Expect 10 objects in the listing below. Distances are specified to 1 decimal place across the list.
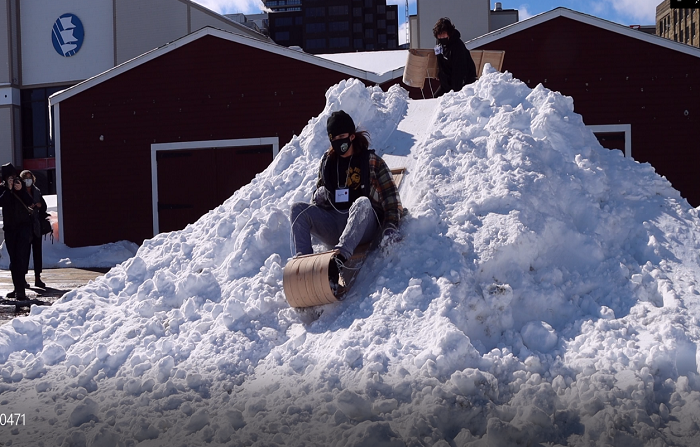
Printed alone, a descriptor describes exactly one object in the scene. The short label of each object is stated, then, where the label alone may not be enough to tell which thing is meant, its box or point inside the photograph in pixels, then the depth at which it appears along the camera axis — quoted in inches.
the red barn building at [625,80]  503.2
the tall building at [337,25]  2979.8
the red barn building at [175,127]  550.0
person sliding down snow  198.5
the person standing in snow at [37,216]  375.2
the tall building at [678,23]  2456.9
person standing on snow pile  305.0
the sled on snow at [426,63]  326.0
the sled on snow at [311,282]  179.6
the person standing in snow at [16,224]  346.3
